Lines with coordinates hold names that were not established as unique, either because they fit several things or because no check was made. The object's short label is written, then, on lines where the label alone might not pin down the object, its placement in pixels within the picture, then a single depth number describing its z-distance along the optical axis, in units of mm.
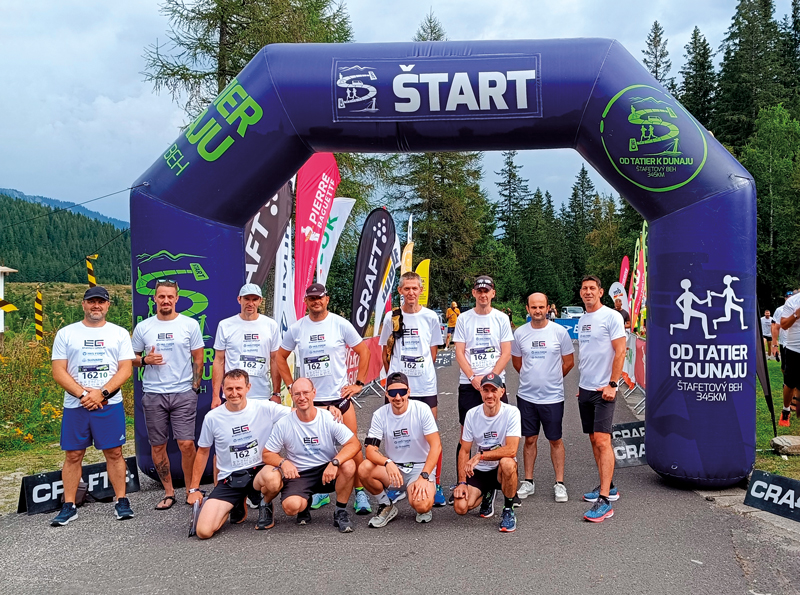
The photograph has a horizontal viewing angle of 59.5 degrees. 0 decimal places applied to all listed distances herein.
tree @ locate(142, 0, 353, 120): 17047
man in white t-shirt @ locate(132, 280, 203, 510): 5910
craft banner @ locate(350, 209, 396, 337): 11328
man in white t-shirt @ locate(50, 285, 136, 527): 5406
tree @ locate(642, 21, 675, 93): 49094
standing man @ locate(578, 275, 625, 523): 5641
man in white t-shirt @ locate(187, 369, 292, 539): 5238
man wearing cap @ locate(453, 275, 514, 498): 5988
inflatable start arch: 5820
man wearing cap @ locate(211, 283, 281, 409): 5992
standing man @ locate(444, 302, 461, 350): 24656
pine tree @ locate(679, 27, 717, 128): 45969
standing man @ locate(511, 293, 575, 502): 5883
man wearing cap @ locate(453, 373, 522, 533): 5246
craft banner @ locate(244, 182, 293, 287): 7953
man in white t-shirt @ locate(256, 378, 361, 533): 5176
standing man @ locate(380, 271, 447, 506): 5965
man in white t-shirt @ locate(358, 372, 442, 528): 5180
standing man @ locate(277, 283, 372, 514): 5871
